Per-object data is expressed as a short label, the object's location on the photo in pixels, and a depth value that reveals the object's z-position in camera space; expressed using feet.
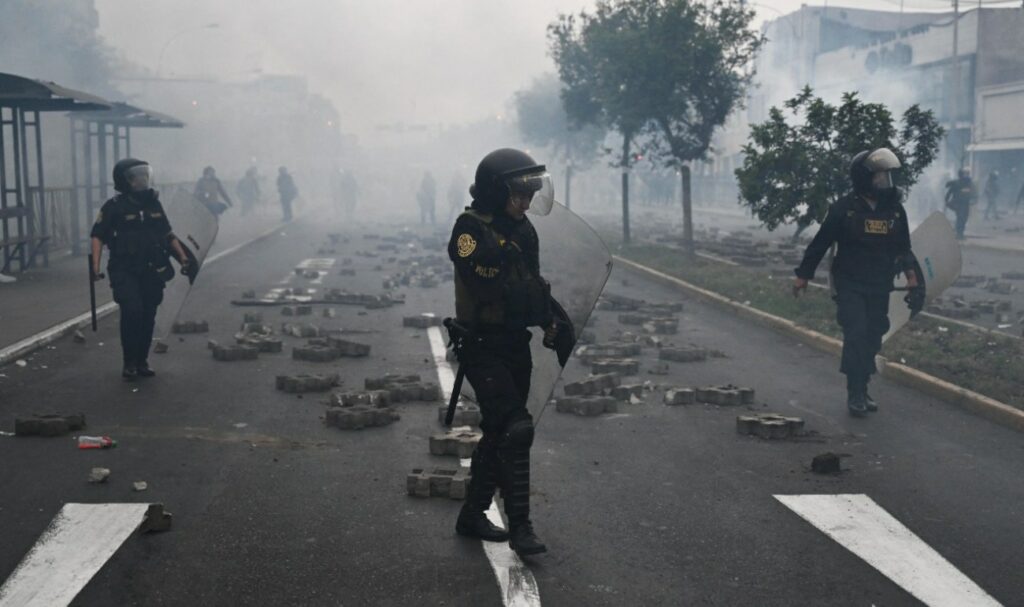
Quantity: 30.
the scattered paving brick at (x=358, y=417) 27.20
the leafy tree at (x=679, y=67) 76.95
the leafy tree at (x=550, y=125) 154.10
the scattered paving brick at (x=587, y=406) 29.04
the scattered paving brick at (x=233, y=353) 37.29
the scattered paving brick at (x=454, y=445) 24.32
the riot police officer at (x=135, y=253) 33.14
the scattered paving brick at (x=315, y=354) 37.29
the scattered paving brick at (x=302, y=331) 42.76
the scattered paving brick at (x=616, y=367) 35.18
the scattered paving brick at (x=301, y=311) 50.06
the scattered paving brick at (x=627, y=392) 31.17
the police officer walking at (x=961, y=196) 94.32
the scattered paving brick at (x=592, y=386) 30.76
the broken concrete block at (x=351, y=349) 38.47
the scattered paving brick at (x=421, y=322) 46.32
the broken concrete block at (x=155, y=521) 18.81
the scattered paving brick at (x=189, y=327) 43.73
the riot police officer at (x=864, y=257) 29.04
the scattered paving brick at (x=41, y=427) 25.94
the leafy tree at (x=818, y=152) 49.67
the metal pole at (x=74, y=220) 79.36
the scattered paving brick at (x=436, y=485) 21.04
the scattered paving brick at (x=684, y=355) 37.96
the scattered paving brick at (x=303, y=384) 31.78
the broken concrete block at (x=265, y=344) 39.17
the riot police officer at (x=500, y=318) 17.78
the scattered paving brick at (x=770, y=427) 26.37
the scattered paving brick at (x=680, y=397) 30.45
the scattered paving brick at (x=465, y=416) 27.25
